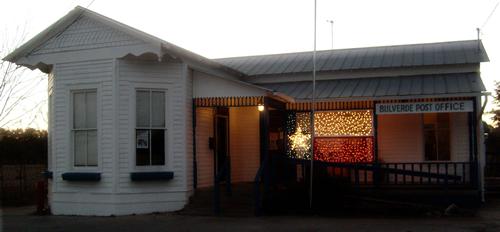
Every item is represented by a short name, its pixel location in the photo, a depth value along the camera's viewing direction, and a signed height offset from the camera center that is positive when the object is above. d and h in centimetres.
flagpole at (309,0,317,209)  1372 -98
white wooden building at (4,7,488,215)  1469 +73
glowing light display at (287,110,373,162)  1706 +29
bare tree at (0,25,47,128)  1961 +212
